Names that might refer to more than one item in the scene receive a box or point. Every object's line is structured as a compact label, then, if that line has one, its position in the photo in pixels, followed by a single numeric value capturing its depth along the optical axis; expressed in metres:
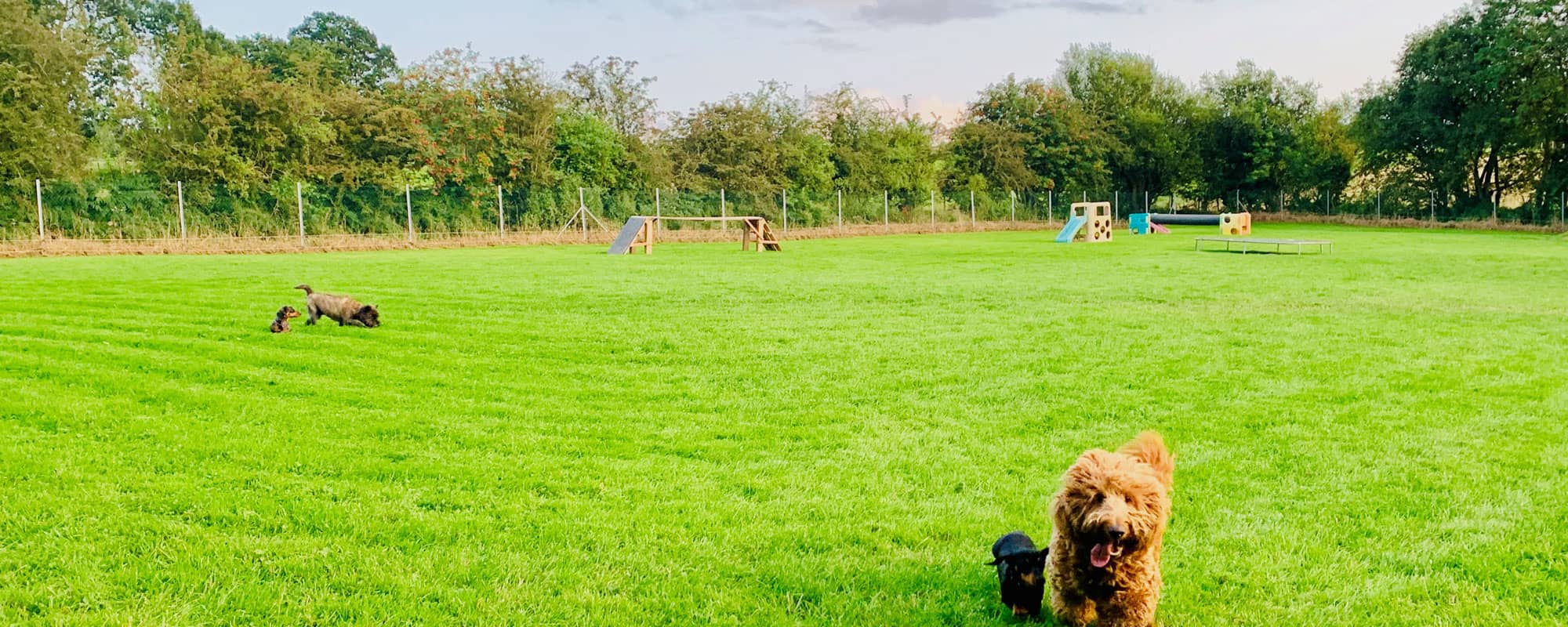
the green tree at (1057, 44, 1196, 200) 45.81
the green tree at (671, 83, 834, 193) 35.06
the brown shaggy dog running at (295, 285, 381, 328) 8.28
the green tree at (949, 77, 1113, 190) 43.00
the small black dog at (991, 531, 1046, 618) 2.90
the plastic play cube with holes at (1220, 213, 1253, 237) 29.61
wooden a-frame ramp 21.11
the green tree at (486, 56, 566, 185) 30.77
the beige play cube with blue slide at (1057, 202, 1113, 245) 26.69
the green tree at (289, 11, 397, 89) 49.44
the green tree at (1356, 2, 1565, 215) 32.88
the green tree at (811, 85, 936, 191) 38.81
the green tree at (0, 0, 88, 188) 23.53
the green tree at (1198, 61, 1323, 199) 43.53
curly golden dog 2.58
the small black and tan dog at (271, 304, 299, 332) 7.98
